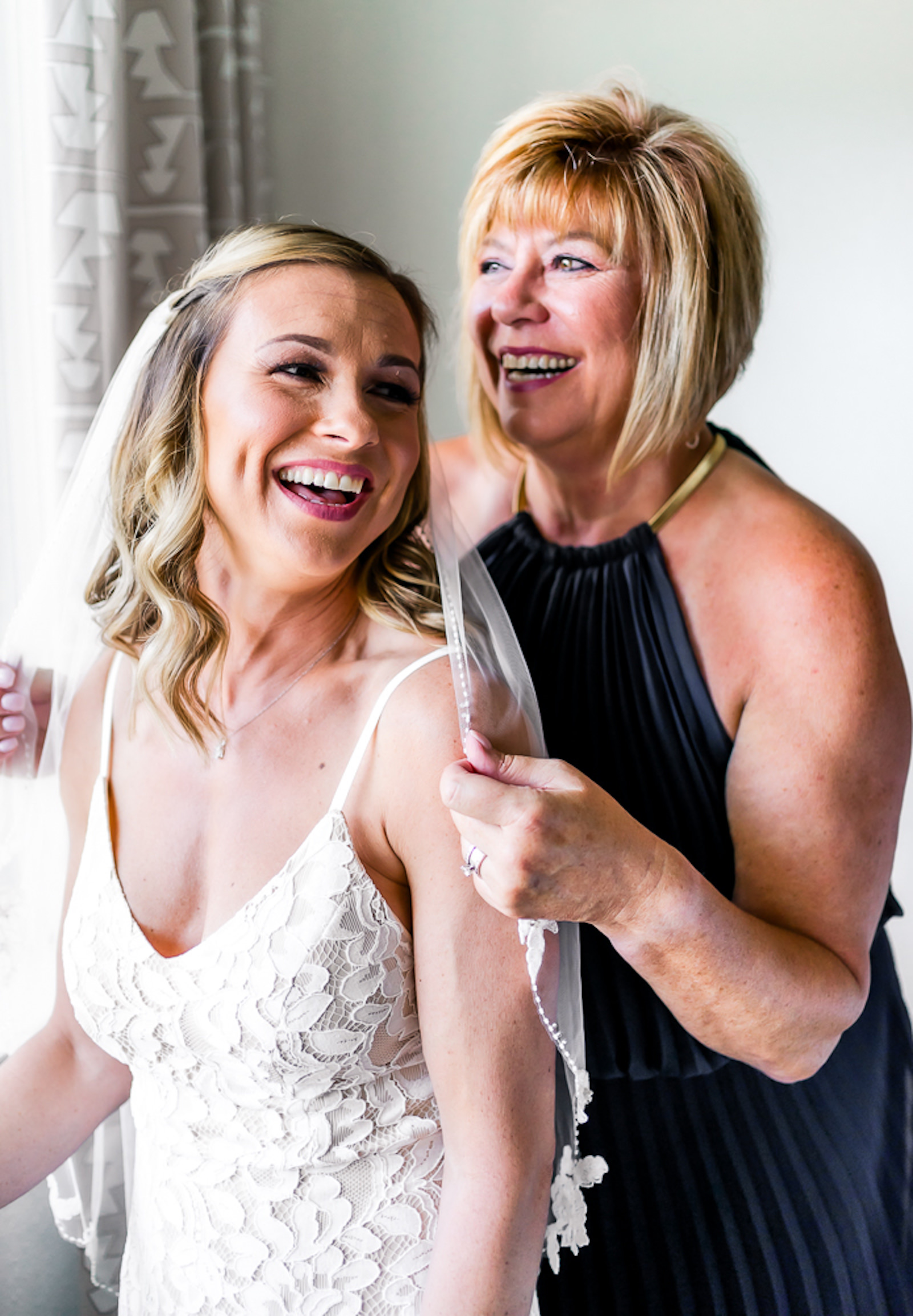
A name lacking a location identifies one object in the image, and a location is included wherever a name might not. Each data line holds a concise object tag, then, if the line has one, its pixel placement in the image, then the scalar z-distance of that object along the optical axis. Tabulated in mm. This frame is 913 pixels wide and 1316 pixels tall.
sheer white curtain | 1594
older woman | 1218
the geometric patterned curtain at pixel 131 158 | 1580
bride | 1000
